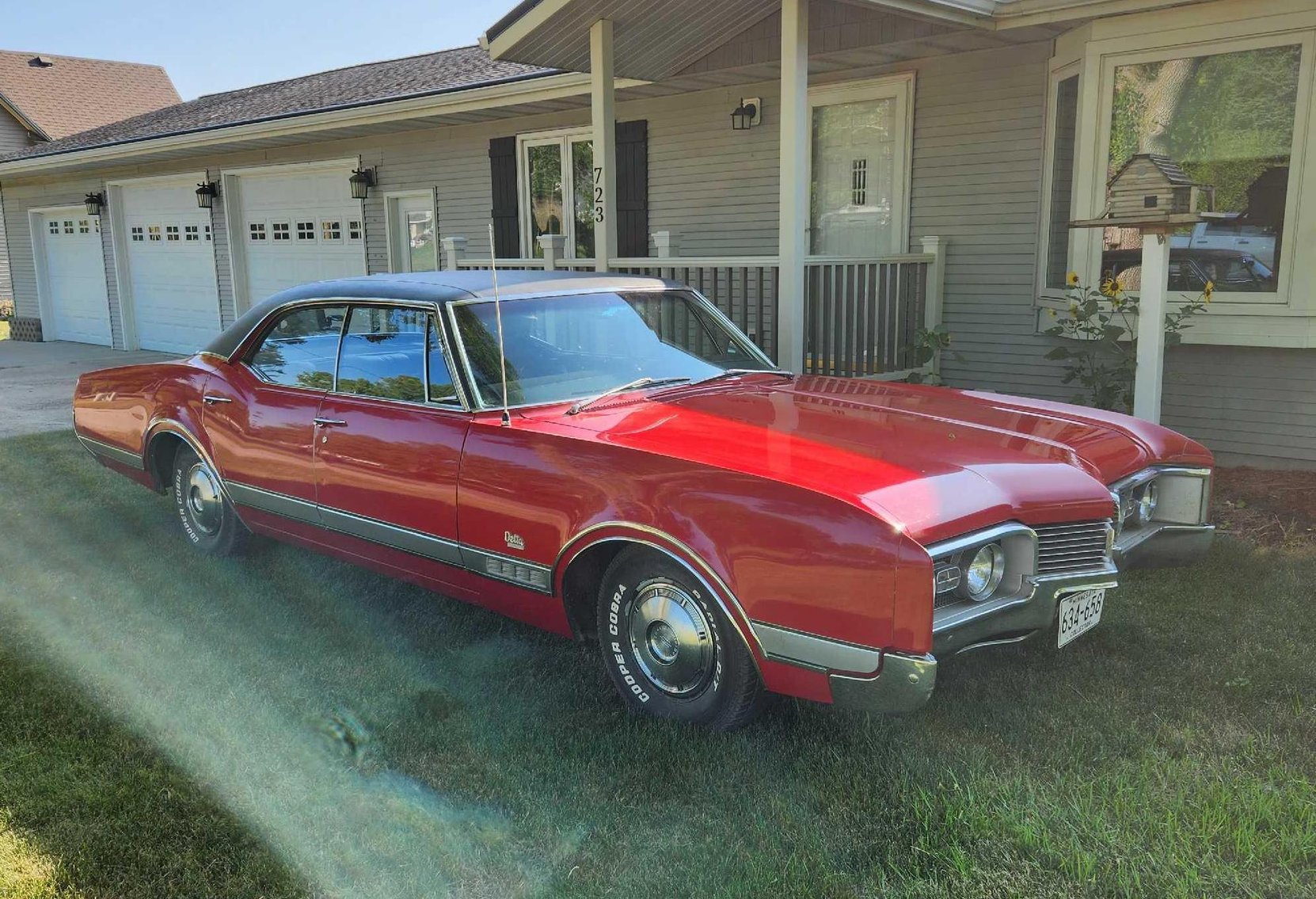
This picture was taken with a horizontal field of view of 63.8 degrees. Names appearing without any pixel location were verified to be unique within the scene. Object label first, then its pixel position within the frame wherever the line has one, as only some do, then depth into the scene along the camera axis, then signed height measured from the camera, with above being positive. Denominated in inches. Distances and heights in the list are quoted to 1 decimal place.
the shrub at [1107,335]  275.1 -25.2
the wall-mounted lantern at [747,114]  381.4 +46.4
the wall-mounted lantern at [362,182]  530.9 +32.9
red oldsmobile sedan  115.0 -30.4
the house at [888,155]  271.3 +28.6
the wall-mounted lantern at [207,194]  611.8 +32.3
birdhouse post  219.5 +4.2
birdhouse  219.3 +10.4
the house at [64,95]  1200.8 +183.6
